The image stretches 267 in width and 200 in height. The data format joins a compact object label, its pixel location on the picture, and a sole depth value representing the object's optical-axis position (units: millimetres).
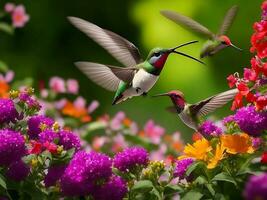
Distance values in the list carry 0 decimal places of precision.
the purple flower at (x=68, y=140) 2278
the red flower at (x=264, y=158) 2200
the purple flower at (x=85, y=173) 2234
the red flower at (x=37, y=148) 2251
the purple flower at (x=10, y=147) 2235
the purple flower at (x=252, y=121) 2246
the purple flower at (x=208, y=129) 2284
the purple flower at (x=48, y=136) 2264
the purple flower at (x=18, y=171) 2241
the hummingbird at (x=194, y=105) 2274
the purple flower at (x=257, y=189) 2005
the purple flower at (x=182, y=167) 2269
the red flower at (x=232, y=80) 2255
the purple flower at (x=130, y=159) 2259
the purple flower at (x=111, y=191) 2239
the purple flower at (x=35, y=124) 2288
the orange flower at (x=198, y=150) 2246
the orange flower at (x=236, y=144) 2237
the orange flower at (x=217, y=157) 2239
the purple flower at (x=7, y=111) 2269
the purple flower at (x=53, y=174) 2255
